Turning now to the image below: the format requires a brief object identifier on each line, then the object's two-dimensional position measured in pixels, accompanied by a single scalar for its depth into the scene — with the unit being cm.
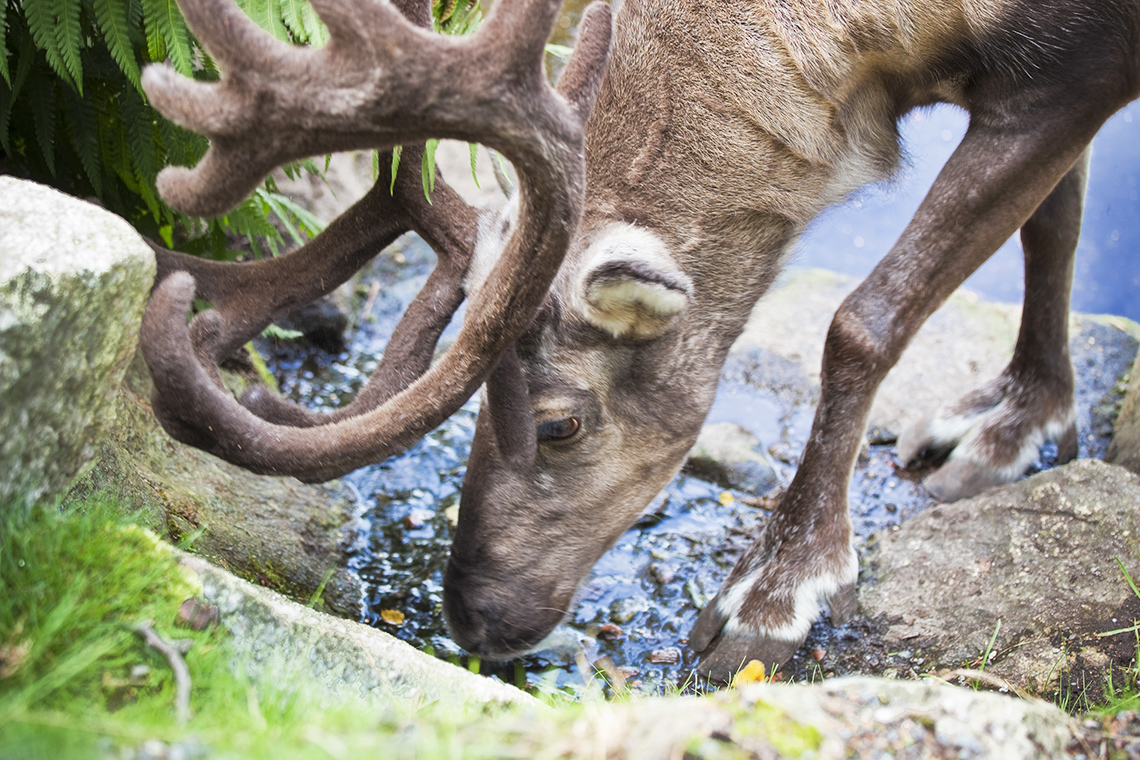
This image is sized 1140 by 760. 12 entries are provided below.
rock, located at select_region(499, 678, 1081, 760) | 162
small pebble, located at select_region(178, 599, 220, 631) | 207
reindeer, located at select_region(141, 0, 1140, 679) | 259
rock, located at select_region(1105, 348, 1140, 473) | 432
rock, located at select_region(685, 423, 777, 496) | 484
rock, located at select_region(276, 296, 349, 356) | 572
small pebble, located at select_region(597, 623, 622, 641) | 374
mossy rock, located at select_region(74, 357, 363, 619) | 300
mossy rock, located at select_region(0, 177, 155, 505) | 192
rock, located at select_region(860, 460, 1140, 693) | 317
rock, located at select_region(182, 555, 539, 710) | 220
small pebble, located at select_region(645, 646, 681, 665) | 360
